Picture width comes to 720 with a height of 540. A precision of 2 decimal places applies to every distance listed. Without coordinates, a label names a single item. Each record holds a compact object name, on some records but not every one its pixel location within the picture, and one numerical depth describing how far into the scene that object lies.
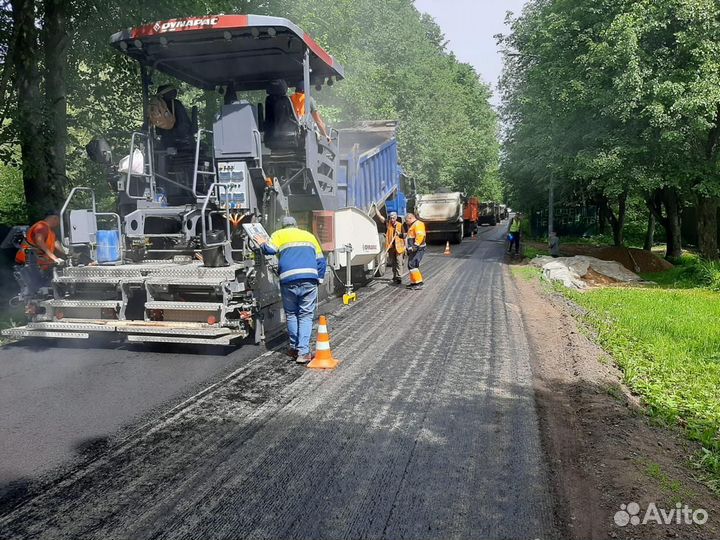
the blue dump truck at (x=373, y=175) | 9.83
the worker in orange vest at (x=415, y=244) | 11.49
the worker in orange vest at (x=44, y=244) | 6.86
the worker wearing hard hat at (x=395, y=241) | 12.09
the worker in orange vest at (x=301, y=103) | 7.12
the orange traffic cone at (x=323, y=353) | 5.59
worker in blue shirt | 5.92
